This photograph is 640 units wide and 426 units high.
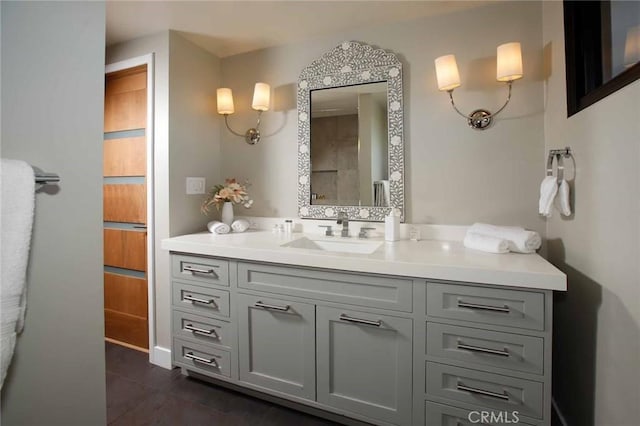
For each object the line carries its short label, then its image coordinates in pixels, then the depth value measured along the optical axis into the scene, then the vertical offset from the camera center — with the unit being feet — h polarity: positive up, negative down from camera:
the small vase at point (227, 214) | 7.51 -0.07
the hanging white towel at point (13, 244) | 2.16 -0.23
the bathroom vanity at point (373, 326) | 3.98 -1.79
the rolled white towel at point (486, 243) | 4.78 -0.53
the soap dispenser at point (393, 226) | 6.02 -0.30
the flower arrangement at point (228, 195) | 7.26 +0.38
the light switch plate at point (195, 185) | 7.30 +0.63
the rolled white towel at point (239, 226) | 7.21 -0.35
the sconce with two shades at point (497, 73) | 5.23 +2.43
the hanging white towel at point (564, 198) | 4.48 +0.17
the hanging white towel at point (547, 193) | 4.63 +0.25
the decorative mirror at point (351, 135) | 6.46 +1.68
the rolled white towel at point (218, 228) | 6.98 -0.38
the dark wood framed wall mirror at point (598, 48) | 3.46 +2.11
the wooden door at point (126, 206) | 7.45 +0.14
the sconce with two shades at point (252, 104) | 7.19 +2.57
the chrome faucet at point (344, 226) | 6.63 -0.33
